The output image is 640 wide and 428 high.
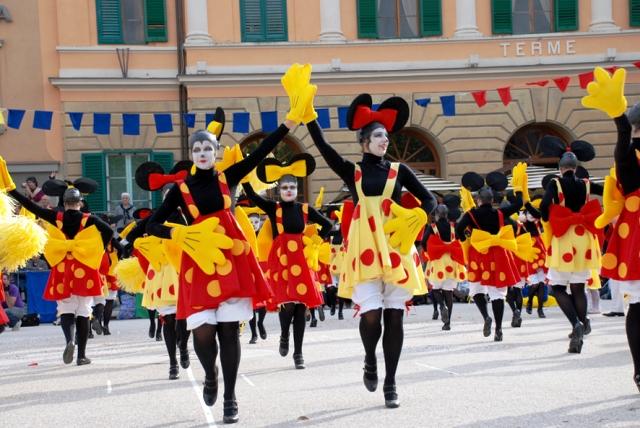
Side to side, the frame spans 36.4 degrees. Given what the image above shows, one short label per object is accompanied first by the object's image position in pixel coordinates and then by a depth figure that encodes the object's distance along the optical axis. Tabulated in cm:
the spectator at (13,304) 1623
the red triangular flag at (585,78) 1696
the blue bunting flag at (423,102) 1831
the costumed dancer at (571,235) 923
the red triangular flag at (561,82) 1738
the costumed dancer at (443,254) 1417
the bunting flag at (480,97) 1806
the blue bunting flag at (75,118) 1850
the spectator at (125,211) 1920
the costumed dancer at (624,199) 584
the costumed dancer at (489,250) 1113
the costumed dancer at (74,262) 954
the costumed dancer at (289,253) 917
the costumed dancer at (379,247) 623
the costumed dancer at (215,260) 592
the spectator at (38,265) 1817
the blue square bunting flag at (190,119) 1834
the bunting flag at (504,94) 1818
